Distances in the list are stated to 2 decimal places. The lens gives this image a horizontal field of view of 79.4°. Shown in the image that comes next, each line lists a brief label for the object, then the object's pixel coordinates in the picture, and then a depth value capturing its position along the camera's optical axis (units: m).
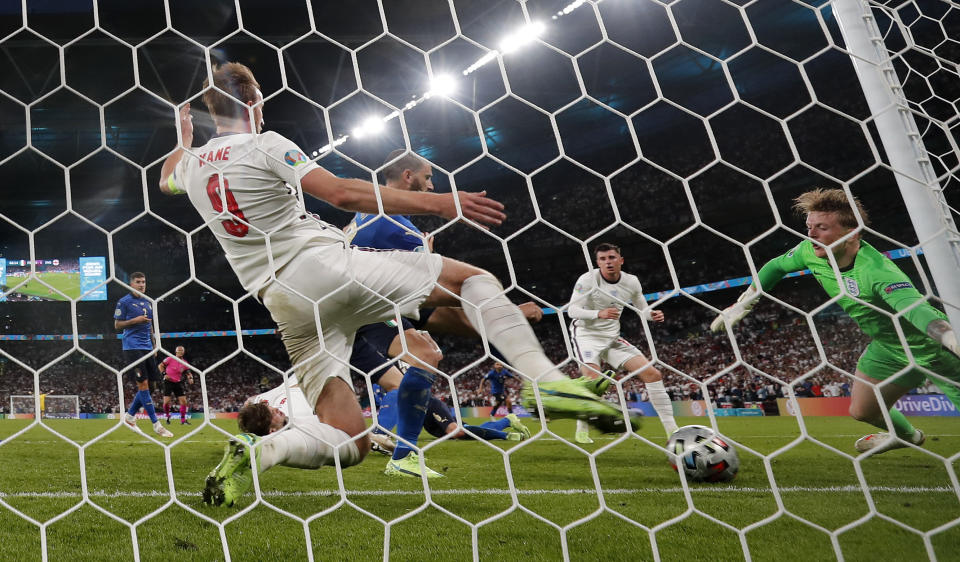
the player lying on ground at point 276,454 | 1.78
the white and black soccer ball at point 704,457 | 2.26
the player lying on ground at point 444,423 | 3.04
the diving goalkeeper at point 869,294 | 2.29
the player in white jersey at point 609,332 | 3.85
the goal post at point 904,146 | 1.51
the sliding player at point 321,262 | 1.64
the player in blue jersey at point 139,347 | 4.98
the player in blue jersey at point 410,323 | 2.36
